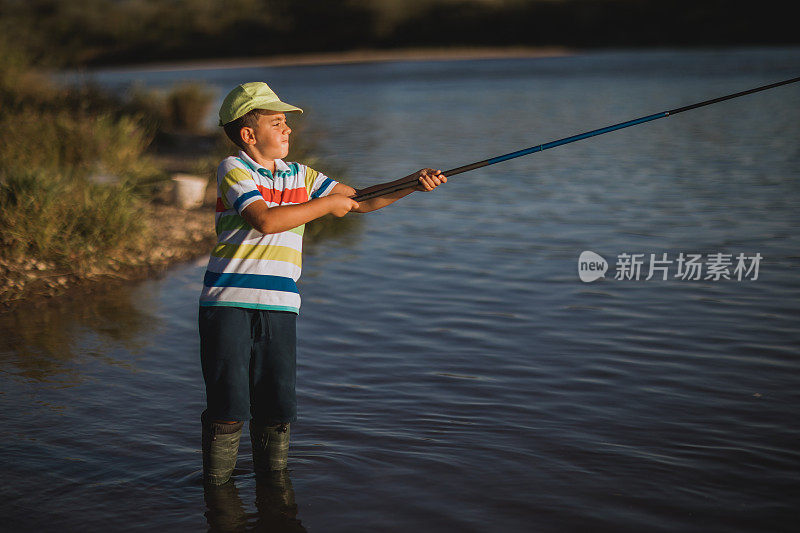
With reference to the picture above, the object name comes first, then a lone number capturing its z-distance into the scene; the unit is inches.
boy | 313.4
